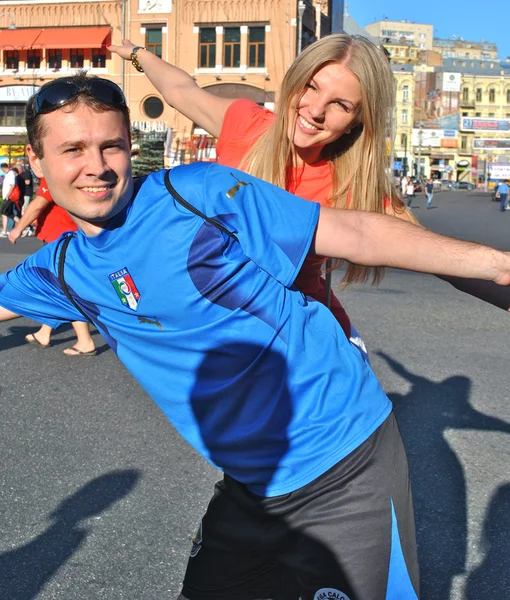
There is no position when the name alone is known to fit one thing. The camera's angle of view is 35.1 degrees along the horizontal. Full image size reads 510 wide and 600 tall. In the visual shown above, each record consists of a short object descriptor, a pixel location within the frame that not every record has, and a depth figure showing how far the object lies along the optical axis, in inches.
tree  1531.7
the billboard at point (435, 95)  4478.3
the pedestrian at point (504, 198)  1521.4
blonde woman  99.7
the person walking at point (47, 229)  271.9
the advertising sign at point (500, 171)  2610.7
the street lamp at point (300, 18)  1654.8
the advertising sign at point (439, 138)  4109.3
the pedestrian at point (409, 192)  1961.6
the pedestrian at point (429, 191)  1744.6
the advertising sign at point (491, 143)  3595.0
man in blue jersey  72.0
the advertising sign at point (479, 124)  4202.8
